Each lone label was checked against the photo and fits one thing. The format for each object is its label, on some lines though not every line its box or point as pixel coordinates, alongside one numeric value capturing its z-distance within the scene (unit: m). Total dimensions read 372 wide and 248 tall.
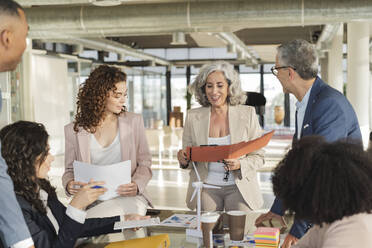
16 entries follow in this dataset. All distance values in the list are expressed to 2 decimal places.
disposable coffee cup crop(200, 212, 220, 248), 2.11
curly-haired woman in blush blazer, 2.83
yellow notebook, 2.01
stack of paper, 2.07
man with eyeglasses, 2.15
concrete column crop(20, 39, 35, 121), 11.99
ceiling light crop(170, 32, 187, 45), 8.77
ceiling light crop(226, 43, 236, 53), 13.39
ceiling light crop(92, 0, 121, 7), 6.10
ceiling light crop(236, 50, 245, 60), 15.98
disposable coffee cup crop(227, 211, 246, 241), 2.14
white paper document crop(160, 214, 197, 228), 2.40
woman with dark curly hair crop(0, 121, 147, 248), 2.01
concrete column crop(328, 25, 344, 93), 15.23
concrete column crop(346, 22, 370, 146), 10.76
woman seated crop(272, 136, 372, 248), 1.32
